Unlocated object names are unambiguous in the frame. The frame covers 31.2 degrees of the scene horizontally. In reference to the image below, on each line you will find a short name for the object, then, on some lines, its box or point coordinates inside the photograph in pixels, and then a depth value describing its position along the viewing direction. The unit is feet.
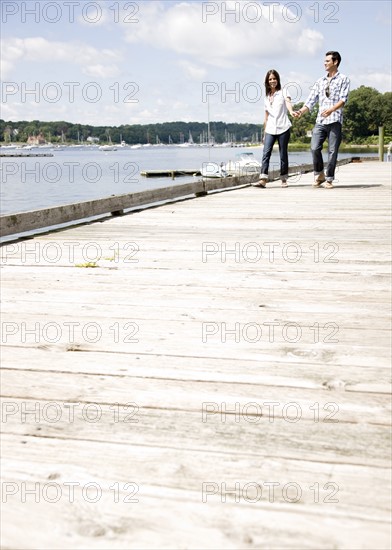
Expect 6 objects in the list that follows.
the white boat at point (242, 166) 152.53
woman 34.91
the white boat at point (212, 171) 144.36
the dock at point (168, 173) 183.22
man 32.19
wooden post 80.48
